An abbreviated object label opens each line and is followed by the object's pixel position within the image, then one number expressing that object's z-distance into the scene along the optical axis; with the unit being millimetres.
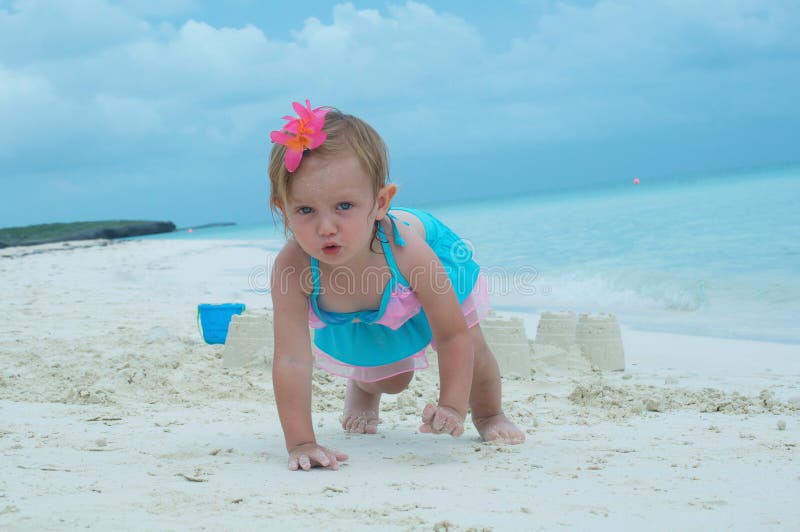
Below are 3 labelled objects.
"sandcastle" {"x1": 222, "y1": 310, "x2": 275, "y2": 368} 4234
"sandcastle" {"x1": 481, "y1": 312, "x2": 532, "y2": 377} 4188
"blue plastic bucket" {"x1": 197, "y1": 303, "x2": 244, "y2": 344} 4949
